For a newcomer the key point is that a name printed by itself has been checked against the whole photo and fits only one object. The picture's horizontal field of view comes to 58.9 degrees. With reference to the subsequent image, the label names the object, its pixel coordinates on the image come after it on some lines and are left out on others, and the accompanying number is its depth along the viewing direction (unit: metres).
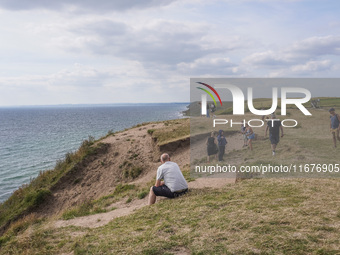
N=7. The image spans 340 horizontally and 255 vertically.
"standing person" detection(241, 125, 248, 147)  16.11
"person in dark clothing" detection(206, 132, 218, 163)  16.91
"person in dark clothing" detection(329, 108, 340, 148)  14.74
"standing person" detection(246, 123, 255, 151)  15.85
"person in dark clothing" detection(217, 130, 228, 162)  16.45
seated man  11.02
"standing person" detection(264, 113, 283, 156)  15.27
